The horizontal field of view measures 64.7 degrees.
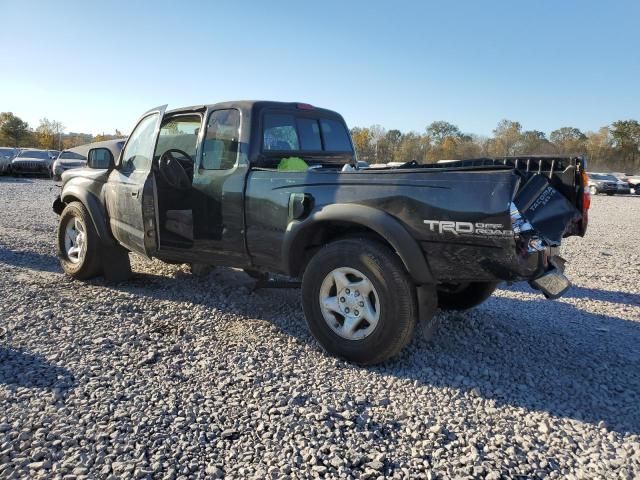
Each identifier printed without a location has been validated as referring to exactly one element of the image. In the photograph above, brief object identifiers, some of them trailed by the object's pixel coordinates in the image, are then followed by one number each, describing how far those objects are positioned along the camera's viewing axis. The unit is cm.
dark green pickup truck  323
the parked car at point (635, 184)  3366
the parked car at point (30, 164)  2741
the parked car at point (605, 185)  3153
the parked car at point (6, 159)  2731
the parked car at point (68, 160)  2278
